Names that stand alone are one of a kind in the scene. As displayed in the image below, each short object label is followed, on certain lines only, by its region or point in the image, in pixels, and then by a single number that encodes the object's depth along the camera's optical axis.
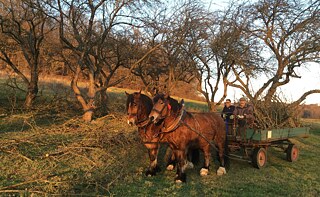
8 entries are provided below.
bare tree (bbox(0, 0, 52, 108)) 10.89
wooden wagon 7.37
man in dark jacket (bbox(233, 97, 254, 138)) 7.55
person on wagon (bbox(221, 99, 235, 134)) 7.91
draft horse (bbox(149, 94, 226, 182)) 5.62
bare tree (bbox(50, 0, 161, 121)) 10.19
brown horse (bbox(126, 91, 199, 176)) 5.66
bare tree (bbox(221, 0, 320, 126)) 13.62
